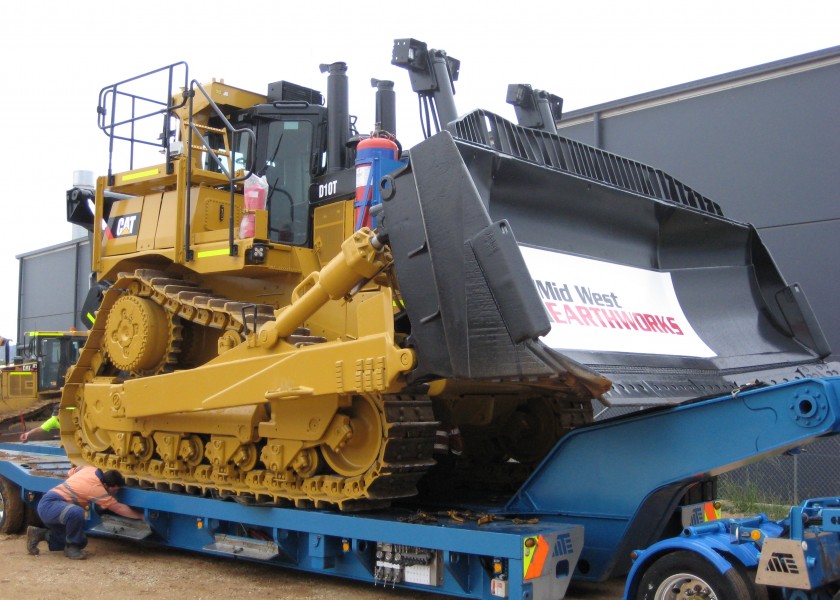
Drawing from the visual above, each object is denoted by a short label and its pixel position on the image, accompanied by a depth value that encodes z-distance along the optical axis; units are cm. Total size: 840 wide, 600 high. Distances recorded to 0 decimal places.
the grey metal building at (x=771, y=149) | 1071
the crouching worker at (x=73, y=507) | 752
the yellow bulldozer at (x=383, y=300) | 514
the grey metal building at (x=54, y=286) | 2528
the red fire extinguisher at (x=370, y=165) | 668
